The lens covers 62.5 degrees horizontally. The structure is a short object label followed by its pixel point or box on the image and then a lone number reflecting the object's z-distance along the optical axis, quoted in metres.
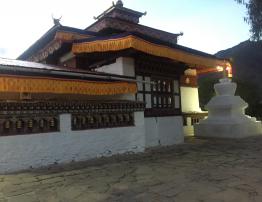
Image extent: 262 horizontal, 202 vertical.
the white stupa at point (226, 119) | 9.85
